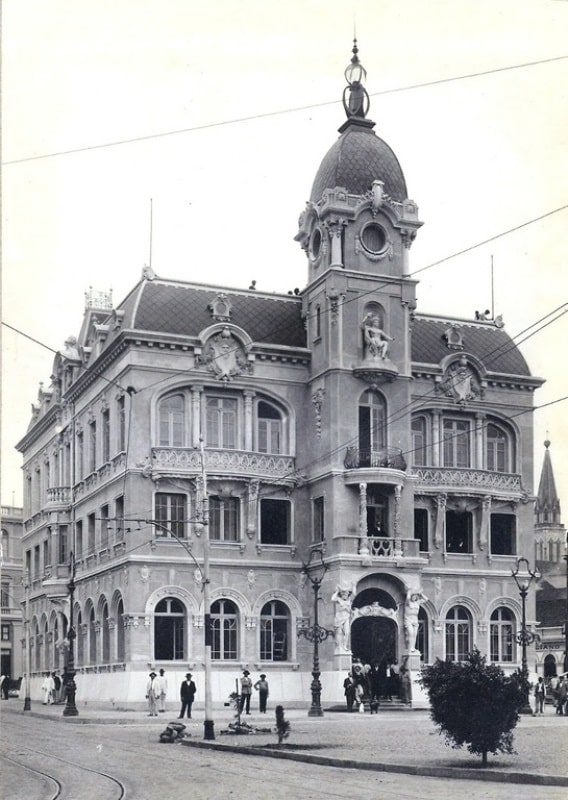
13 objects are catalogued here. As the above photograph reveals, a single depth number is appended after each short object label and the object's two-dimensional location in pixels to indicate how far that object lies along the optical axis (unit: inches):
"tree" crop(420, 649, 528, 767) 865.5
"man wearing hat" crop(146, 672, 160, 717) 1740.9
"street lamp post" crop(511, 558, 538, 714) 1791.1
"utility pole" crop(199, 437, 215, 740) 1187.9
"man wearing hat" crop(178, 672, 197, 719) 1590.8
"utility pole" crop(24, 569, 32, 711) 2432.6
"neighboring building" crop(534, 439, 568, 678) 4372.5
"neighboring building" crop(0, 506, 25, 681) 3843.5
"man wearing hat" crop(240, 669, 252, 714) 1596.9
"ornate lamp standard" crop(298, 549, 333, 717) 1672.0
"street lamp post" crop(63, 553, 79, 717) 1754.8
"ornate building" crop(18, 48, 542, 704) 2010.3
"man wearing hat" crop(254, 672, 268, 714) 1694.1
